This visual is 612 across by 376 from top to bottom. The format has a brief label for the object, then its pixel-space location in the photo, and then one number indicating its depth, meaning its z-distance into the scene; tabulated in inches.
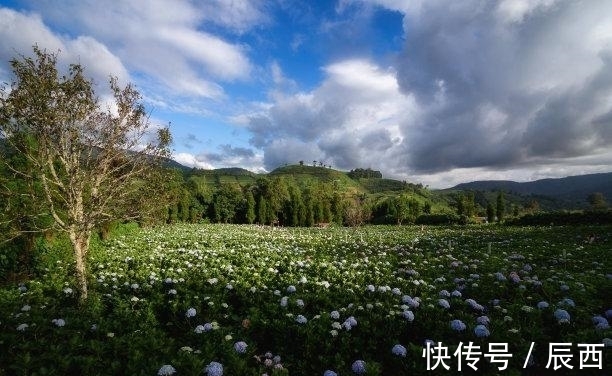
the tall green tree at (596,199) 3536.2
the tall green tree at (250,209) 3107.8
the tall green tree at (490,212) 2994.6
